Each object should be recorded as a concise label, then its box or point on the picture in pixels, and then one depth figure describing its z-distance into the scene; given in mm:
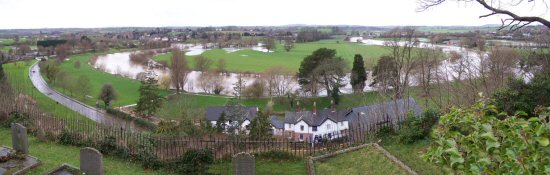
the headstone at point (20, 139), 12500
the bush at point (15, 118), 16938
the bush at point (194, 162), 12094
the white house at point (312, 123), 31578
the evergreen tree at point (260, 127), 20297
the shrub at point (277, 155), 13516
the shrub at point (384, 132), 14516
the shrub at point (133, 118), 30933
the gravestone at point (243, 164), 10284
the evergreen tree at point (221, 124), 25216
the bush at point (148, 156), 12719
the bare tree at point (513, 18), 9172
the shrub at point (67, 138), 14662
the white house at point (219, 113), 30341
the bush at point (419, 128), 13477
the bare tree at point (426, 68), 27859
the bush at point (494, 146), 3229
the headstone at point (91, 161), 10942
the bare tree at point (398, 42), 23978
